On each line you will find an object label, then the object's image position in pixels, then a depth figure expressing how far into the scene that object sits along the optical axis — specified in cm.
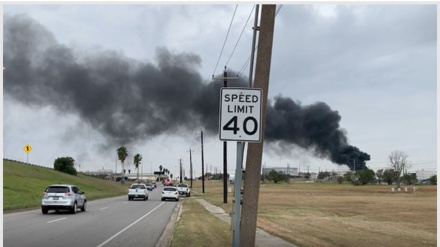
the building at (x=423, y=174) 18012
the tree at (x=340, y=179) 17654
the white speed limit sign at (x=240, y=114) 896
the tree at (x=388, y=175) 15850
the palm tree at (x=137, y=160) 18775
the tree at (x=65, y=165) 13842
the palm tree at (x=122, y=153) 15075
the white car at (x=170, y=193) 5484
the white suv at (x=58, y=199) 3038
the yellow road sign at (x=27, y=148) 4457
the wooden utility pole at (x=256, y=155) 1133
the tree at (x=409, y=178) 15812
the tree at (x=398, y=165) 15500
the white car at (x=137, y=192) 5578
